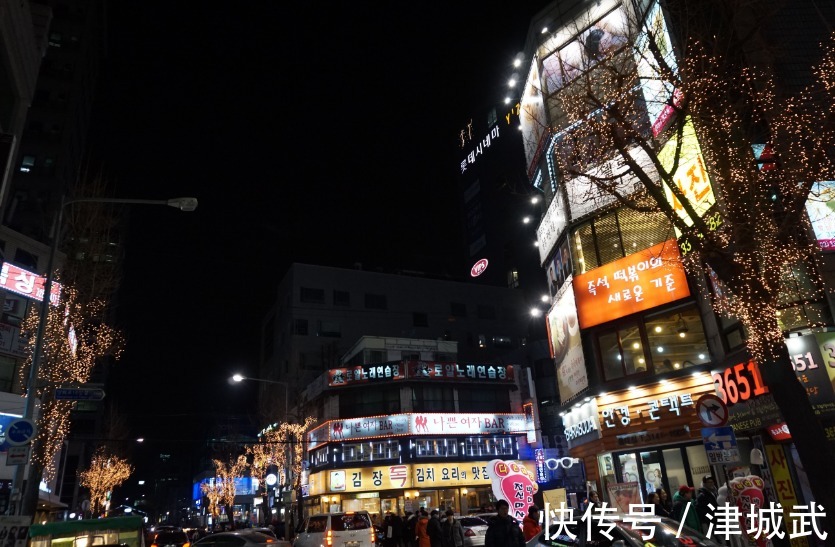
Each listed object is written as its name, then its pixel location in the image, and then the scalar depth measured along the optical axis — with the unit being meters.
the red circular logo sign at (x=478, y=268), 73.79
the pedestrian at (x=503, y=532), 9.77
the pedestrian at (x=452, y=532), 17.58
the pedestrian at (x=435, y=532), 17.86
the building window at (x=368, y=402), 45.47
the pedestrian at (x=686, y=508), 11.77
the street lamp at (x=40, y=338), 14.18
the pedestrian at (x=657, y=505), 13.04
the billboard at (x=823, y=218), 14.30
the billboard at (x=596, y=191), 19.33
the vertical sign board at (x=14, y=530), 9.00
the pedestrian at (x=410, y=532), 21.86
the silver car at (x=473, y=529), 18.89
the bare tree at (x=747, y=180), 9.78
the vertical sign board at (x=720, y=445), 10.73
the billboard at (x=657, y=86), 17.85
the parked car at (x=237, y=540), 14.58
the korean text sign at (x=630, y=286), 17.97
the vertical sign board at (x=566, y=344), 20.92
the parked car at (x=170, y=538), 23.86
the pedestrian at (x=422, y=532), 18.22
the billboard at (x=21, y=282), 28.34
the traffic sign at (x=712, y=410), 11.15
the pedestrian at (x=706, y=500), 11.93
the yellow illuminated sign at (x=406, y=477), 43.12
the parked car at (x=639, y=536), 8.27
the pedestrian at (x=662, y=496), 14.30
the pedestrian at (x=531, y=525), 13.48
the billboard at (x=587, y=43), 21.23
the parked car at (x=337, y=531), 16.34
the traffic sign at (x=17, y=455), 12.59
